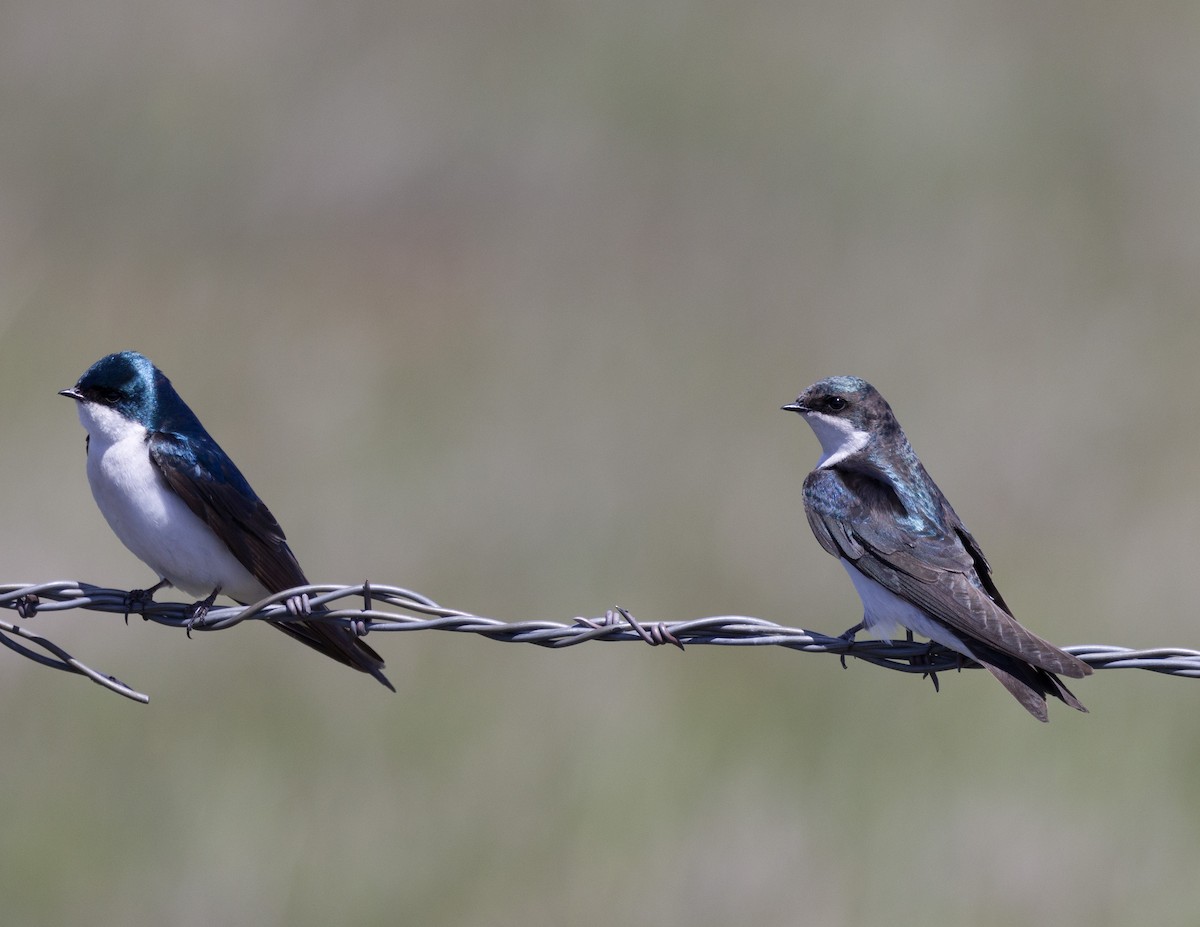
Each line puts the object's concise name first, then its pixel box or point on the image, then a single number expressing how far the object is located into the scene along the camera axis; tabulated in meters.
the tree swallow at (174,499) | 7.87
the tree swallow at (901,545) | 7.08
